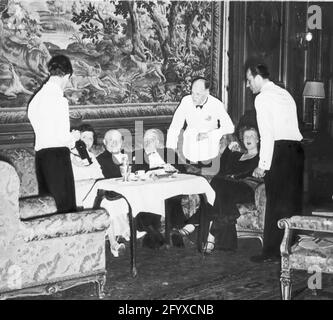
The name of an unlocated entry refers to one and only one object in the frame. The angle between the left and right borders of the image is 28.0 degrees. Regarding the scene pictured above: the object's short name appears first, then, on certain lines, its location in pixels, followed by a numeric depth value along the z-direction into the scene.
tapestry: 6.16
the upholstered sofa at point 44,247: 4.48
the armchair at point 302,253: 4.62
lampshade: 8.48
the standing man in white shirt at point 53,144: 5.70
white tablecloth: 5.55
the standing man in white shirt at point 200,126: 7.31
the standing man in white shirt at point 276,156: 6.03
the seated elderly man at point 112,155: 6.60
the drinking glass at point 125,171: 5.84
